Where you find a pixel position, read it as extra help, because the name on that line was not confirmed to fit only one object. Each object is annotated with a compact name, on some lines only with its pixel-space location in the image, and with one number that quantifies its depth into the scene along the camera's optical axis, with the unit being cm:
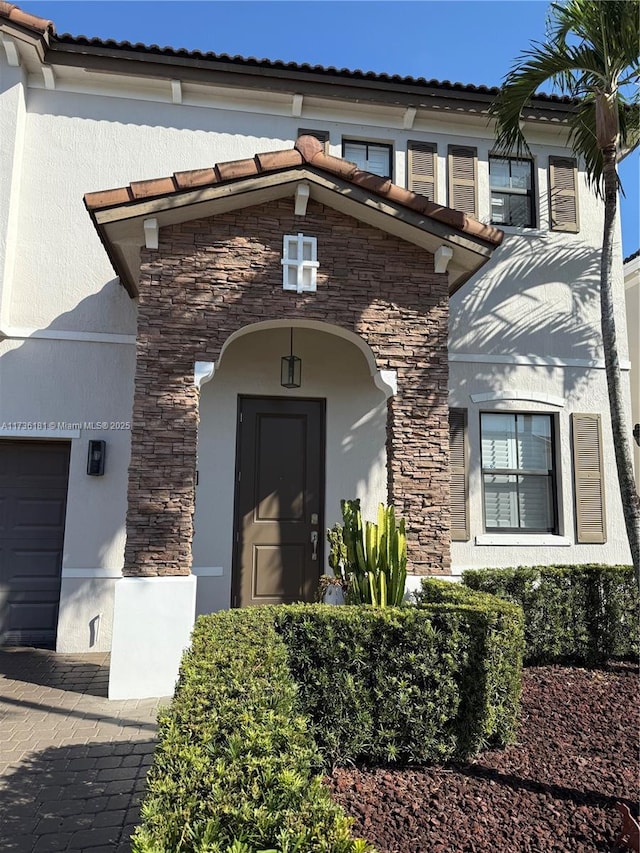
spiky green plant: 546
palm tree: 421
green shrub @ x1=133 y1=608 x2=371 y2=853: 196
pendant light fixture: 777
